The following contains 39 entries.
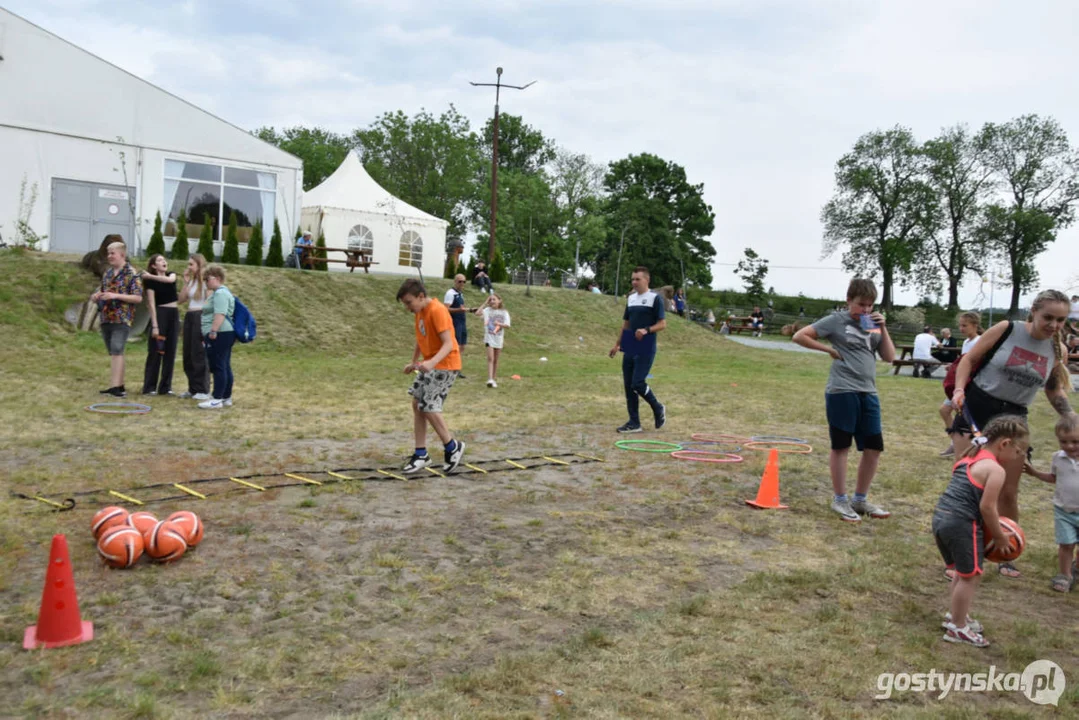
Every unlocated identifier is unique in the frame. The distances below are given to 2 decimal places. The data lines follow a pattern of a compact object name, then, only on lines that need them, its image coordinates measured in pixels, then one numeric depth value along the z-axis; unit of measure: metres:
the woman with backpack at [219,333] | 11.30
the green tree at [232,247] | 28.39
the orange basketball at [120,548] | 4.88
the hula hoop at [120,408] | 10.29
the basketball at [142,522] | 5.10
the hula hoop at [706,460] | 8.88
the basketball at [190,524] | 5.28
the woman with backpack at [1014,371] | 5.66
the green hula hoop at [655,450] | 9.41
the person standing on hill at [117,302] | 11.39
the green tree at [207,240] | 27.70
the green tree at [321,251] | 29.90
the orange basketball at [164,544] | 5.00
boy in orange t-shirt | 7.69
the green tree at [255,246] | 28.91
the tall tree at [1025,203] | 67.25
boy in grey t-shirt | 6.86
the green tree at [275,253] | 29.41
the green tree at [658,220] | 76.00
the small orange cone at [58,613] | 3.84
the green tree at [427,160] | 61.22
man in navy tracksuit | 10.74
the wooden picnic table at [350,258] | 29.20
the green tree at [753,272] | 73.56
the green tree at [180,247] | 27.25
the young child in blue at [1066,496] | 5.32
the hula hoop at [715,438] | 10.34
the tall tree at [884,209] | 72.62
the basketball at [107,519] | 5.18
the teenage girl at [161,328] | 12.06
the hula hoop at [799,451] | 9.80
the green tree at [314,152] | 75.44
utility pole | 34.20
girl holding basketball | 4.40
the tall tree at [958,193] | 71.06
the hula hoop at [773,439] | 10.32
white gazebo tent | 33.94
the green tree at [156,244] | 26.75
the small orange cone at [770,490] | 7.16
